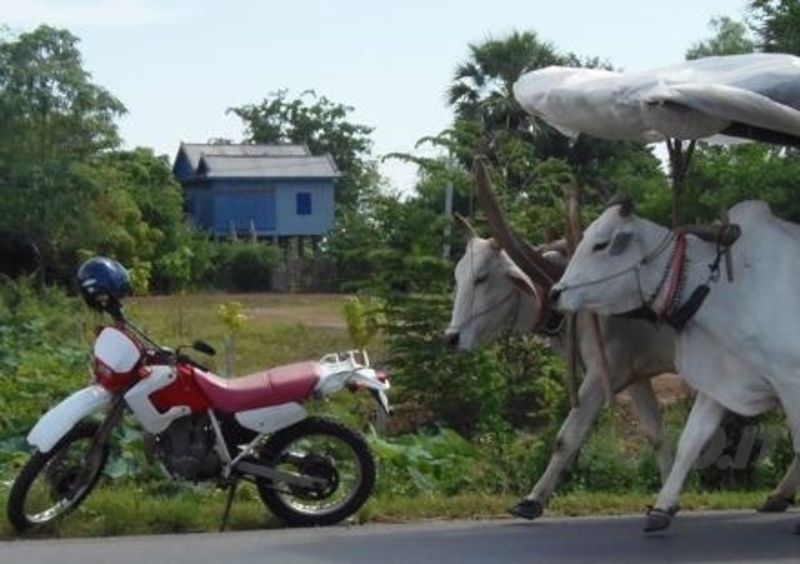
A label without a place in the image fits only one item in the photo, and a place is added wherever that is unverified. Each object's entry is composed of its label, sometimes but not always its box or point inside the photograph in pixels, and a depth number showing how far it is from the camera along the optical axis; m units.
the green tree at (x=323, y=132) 77.06
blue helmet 9.21
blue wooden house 64.44
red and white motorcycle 9.09
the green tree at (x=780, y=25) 20.09
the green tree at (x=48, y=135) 46.28
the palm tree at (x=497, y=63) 34.69
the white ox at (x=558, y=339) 9.56
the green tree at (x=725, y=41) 40.29
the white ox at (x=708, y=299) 8.59
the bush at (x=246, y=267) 55.59
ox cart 8.52
